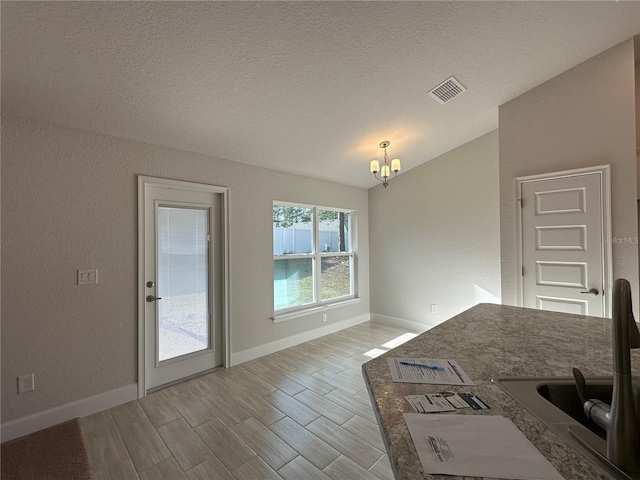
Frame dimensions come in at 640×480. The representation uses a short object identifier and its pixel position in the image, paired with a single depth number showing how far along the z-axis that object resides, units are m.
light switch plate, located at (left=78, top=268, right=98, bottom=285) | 2.26
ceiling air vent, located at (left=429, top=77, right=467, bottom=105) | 2.49
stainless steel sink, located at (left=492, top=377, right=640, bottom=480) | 0.59
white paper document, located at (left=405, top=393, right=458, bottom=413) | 0.72
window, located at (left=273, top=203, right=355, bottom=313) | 3.81
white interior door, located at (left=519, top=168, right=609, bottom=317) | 2.43
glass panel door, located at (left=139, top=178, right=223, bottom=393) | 2.67
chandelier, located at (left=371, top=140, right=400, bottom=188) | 3.12
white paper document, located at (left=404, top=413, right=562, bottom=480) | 0.53
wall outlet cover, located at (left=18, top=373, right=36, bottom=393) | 2.02
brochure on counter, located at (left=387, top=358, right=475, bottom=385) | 0.88
